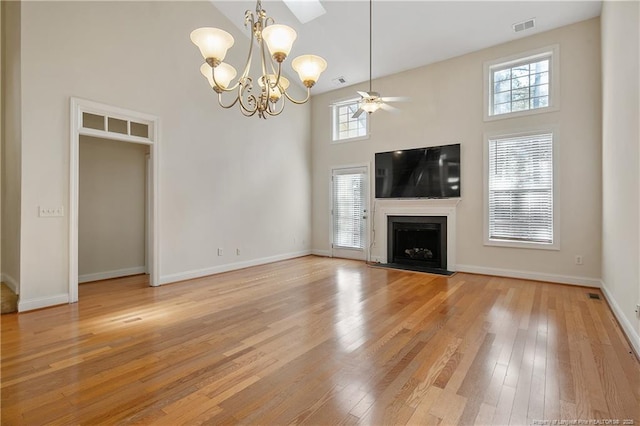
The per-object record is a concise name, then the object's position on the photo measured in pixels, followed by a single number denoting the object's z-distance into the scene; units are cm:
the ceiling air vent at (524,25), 470
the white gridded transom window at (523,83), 485
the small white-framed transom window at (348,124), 696
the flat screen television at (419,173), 571
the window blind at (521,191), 488
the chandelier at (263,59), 249
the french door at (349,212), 695
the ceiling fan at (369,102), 398
